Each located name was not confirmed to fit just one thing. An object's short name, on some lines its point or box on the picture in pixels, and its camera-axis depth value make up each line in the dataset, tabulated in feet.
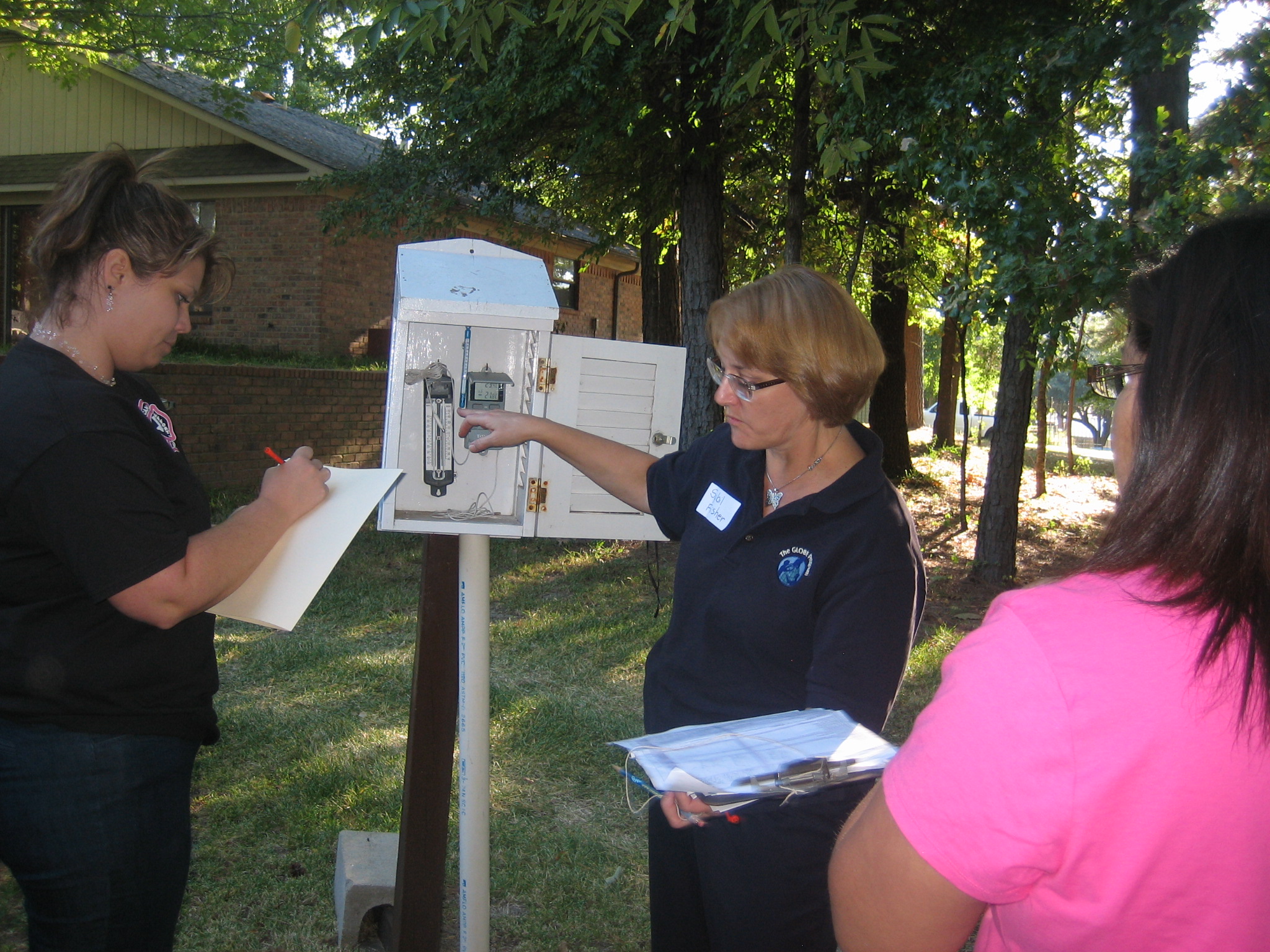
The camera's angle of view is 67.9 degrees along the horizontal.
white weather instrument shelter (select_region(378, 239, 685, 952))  7.16
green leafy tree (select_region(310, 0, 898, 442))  20.33
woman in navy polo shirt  5.26
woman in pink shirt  2.59
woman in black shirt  4.30
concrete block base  9.16
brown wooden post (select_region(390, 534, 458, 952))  7.54
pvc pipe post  7.26
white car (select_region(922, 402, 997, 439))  86.37
